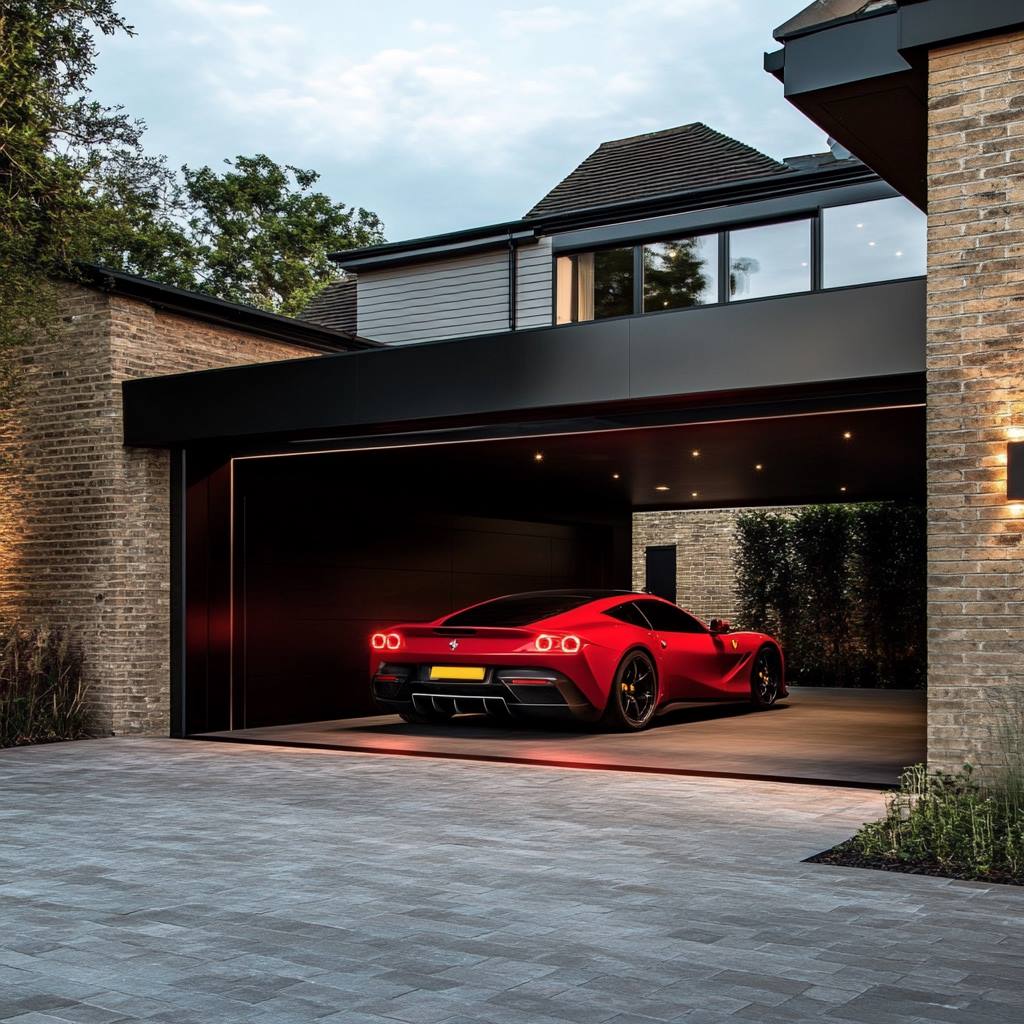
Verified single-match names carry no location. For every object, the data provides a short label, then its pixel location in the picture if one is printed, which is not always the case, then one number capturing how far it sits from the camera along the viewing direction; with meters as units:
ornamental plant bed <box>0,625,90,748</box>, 10.92
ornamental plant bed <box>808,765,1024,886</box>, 5.67
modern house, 6.95
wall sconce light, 6.66
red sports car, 10.64
